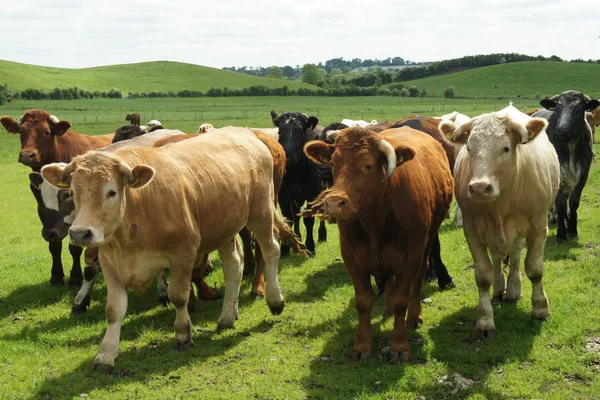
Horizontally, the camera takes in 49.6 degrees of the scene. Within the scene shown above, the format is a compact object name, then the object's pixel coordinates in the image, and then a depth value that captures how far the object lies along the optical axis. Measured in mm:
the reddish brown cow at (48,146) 9719
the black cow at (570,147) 10742
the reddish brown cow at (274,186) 8602
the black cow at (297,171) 11477
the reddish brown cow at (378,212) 5809
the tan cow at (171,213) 5719
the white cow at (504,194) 6348
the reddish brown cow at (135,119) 13914
